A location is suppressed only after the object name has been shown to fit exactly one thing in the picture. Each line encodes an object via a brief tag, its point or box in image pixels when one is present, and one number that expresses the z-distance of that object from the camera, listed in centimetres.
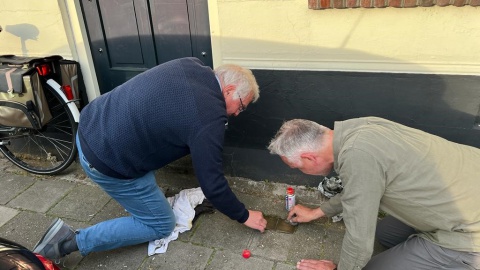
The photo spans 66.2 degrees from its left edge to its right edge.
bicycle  349
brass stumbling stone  297
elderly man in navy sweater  214
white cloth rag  286
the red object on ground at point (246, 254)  272
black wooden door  330
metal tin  308
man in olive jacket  182
